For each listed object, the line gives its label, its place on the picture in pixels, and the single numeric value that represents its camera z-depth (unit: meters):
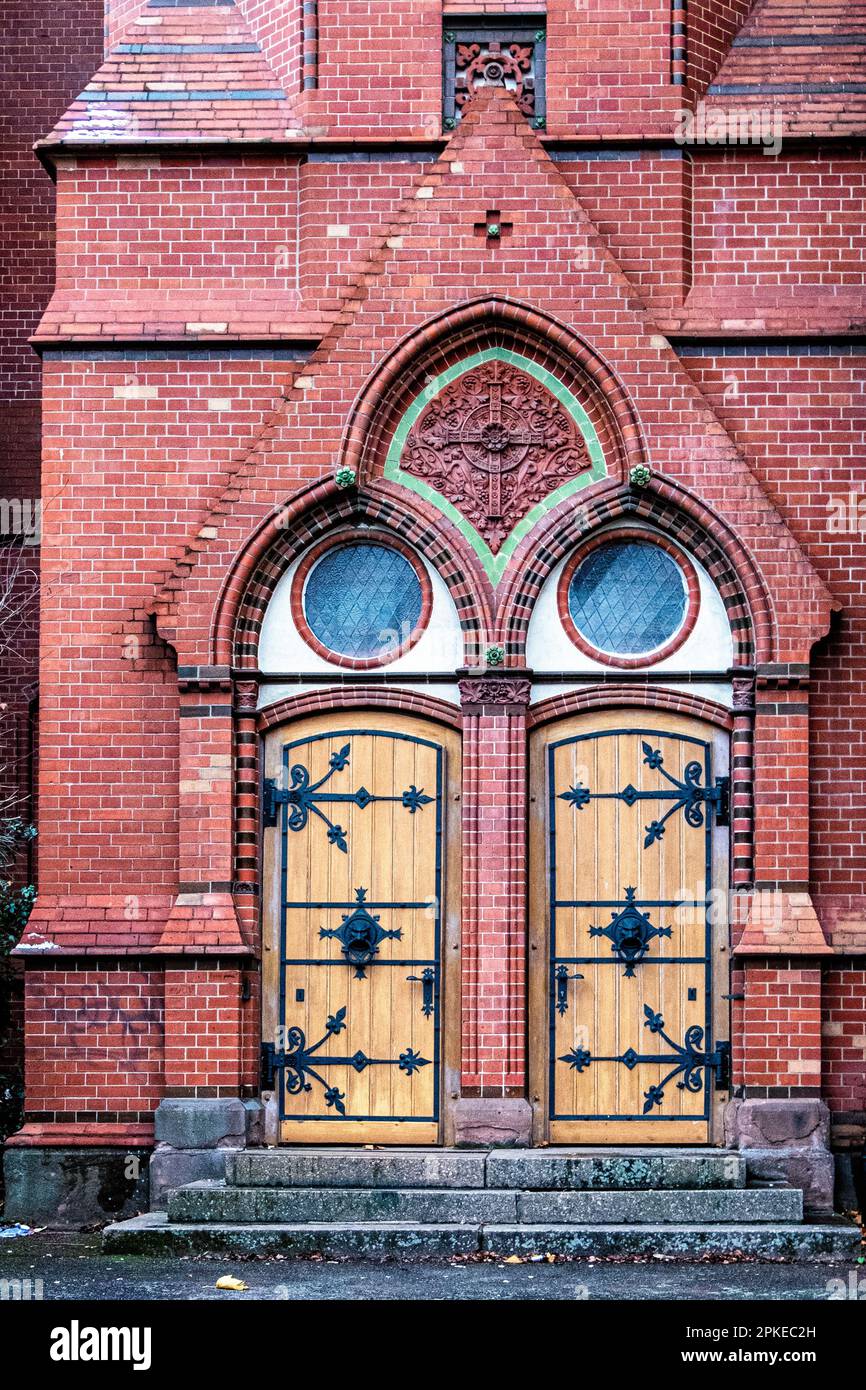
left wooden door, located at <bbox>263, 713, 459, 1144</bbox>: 11.88
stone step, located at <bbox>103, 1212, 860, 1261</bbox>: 10.55
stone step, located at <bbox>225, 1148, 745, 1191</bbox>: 11.02
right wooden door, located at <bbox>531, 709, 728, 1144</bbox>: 11.84
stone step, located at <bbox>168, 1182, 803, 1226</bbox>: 10.80
